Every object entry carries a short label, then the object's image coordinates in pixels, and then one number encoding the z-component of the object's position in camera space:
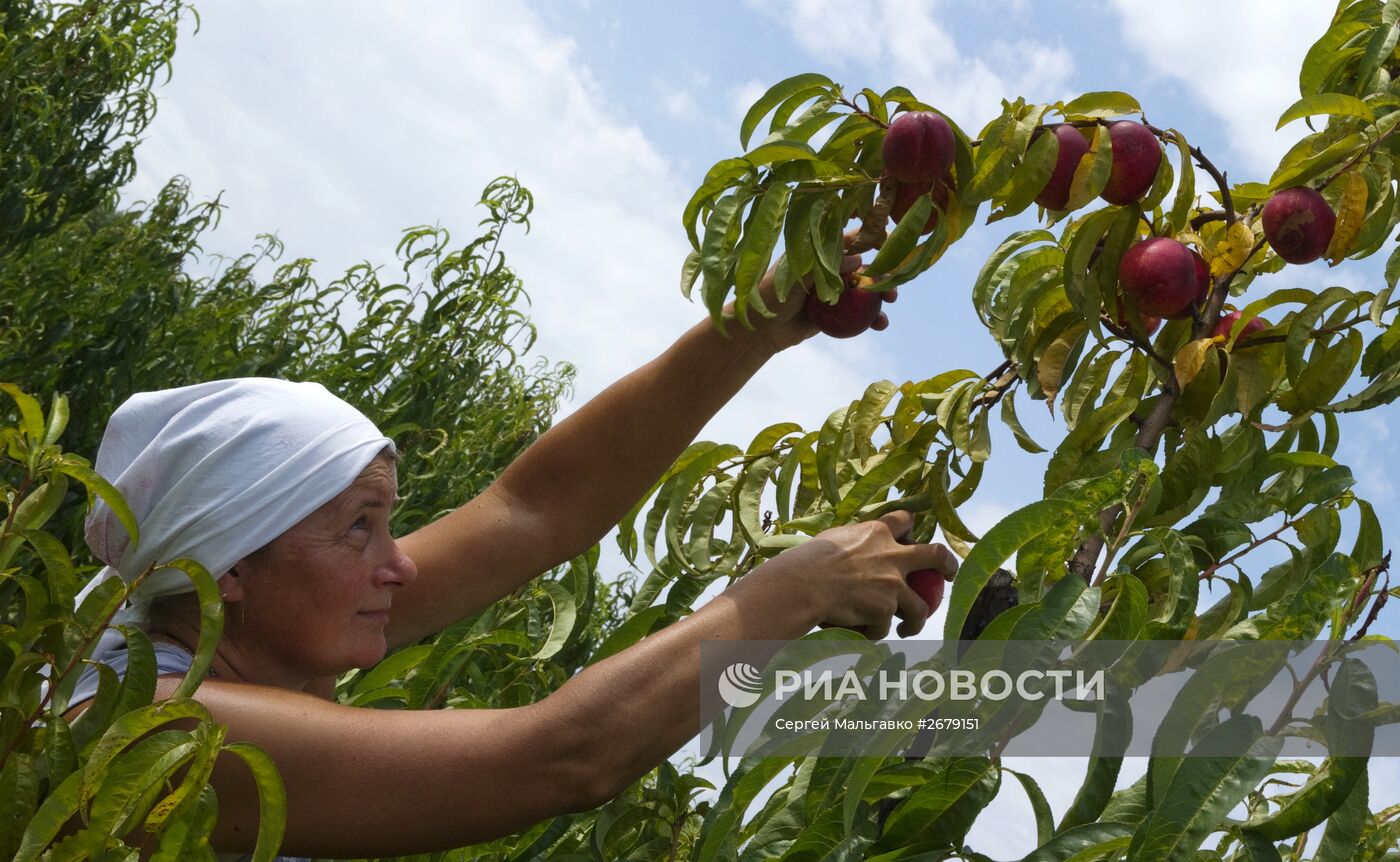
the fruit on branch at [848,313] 1.41
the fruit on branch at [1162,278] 1.16
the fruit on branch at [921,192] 1.24
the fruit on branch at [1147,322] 1.20
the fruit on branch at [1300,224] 1.18
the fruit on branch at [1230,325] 1.20
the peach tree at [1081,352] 1.00
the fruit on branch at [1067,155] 1.21
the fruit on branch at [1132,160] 1.20
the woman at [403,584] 1.11
